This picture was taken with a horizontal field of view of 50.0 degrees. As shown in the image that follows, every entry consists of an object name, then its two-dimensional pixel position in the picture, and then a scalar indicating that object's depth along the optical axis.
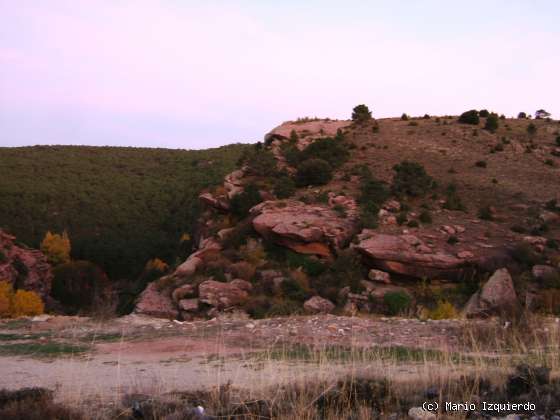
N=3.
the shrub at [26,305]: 17.87
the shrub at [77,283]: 32.56
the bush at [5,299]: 16.40
